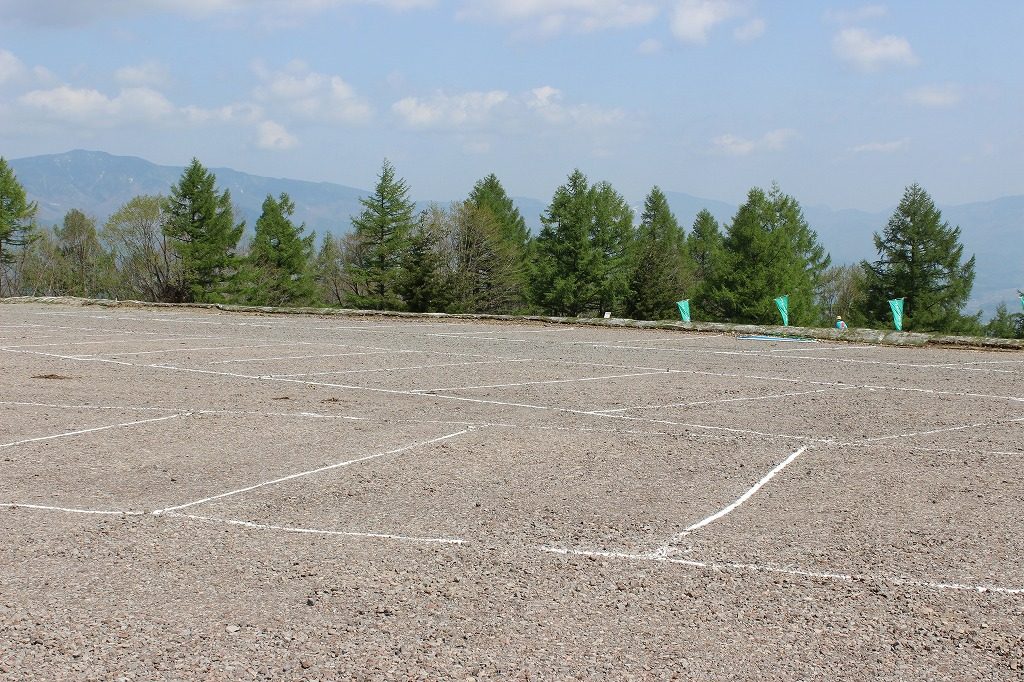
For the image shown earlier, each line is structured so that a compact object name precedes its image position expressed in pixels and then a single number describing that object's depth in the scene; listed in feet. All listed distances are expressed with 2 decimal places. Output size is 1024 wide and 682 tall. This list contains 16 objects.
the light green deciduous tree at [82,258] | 205.67
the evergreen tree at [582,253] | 195.62
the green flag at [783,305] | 81.90
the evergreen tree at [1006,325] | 160.25
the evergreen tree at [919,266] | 167.12
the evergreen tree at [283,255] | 207.31
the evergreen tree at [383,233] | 189.47
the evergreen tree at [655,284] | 175.94
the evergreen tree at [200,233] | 181.98
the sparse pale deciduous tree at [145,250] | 180.24
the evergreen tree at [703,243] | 272.04
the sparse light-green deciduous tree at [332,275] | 216.74
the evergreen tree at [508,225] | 186.50
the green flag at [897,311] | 77.61
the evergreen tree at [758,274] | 181.88
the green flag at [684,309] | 90.16
